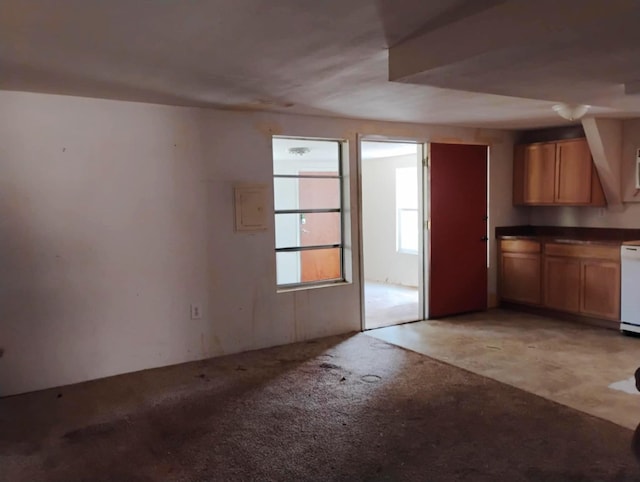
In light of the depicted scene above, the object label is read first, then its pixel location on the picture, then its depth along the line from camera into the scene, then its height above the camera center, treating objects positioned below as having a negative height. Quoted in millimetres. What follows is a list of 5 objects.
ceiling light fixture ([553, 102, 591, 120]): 4090 +767
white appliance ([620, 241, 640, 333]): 4770 -789
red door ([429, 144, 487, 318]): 5609 -253
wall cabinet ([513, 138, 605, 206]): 5461 +337
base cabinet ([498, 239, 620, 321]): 5070 -767
